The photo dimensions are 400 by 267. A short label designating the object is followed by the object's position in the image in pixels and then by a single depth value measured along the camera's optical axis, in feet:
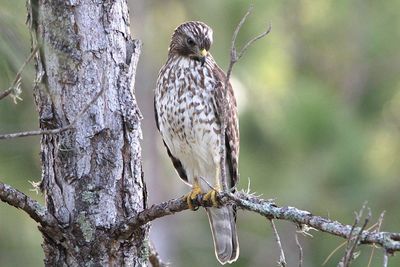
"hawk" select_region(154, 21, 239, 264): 35.55
